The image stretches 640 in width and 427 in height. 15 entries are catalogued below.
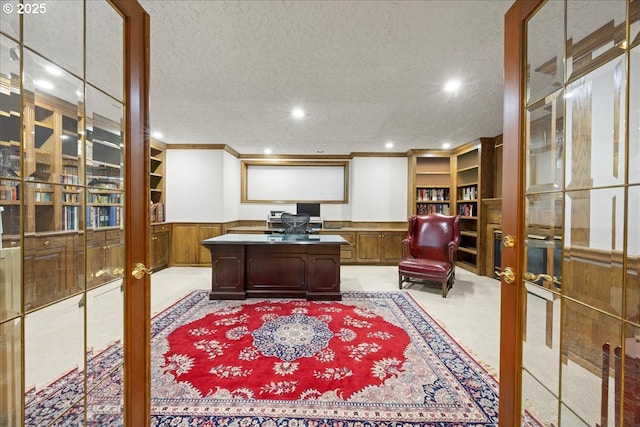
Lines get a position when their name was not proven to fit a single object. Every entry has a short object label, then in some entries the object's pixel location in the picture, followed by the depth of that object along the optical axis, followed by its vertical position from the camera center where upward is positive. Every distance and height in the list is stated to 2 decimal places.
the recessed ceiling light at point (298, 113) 3.38 +1.36
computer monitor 6.03 +0.08
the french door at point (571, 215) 0.77 -0.01
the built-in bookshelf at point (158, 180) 4.97 +0.62
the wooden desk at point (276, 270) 3.35 -0.79
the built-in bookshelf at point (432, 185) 5.68 +0.63
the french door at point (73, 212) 0.70 -0.01
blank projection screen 6.14 +0.70
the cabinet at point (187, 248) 5.20 -0.77
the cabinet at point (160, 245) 4.66 -0.67
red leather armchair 3.59 -0.59
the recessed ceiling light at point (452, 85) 2.60 +1.34
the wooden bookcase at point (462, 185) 4.65 +0.57
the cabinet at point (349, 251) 5.49 -0.86
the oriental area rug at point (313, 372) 1.50 -1.19
